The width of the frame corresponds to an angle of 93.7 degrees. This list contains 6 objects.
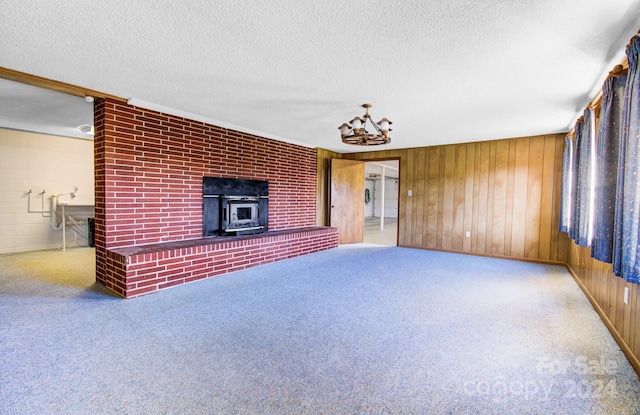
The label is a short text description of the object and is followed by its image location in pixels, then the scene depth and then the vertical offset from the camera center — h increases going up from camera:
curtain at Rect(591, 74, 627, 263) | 2.10 +0.29
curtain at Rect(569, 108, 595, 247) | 2.97 +0.21
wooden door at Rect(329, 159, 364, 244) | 6.66 +0.04
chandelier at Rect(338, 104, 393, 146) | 3.52 +0.83
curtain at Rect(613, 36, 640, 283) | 1.69 +0.12
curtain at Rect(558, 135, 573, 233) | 4.09 +0.19
